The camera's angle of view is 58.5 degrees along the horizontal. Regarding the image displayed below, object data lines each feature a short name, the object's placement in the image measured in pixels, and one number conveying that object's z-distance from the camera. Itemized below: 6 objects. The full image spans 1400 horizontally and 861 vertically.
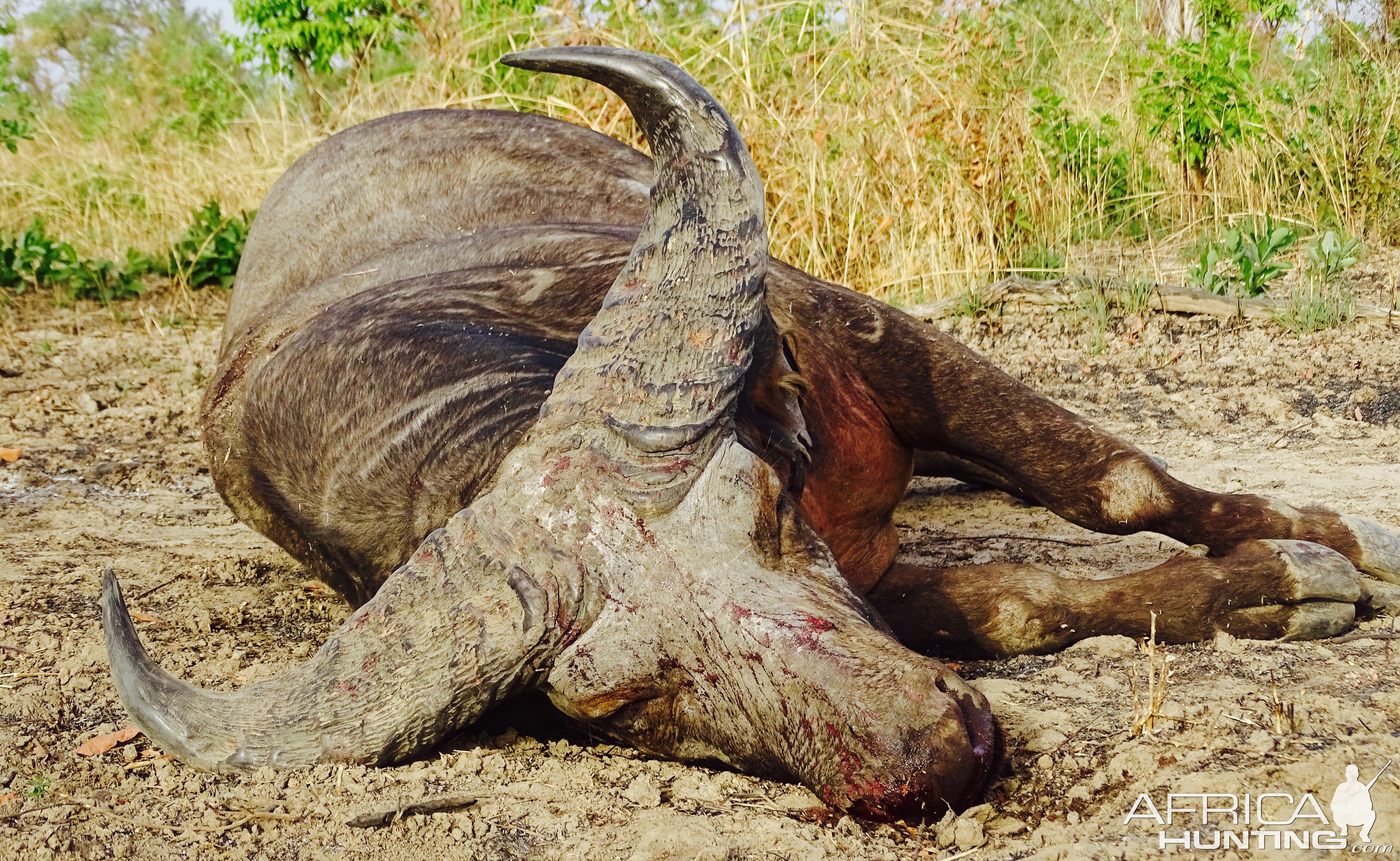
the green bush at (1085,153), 6.74
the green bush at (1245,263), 5.64
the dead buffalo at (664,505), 2.07
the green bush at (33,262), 7.57
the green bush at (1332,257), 5.63
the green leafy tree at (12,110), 8.99
